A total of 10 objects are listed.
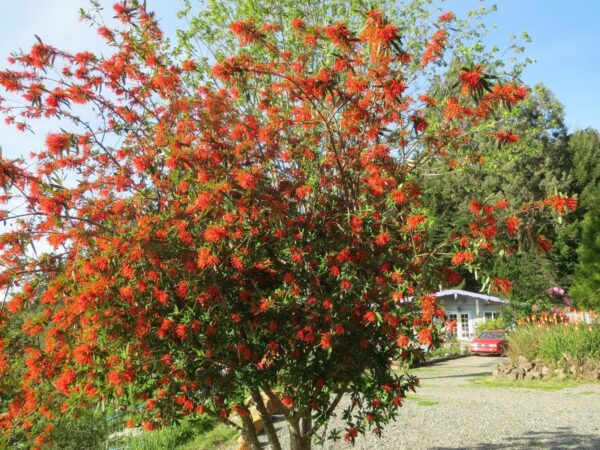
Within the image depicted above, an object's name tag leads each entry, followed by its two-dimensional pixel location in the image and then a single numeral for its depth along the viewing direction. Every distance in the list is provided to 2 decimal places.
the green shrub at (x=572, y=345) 13.77
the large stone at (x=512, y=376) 14.53
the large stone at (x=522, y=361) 14.73
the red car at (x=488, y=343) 22.50
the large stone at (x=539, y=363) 14.41
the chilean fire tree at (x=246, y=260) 3.73
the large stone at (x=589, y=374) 13.33
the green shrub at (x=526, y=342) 14.98
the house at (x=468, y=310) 28.65
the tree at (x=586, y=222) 20.42
